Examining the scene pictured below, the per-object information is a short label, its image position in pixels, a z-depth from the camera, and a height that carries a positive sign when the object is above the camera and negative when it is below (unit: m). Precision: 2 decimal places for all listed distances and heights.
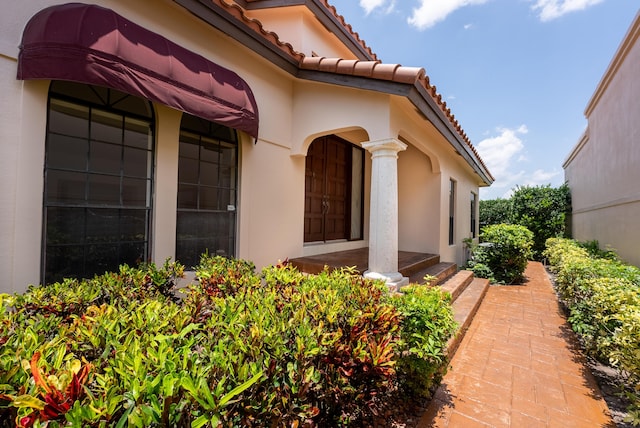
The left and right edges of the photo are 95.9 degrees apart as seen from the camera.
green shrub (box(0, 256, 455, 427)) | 1.09 -0.72
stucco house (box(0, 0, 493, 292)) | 2.75 +1.16
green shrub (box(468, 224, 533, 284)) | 8.73 -1.01
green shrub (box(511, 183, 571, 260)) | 13.16 +0.52
